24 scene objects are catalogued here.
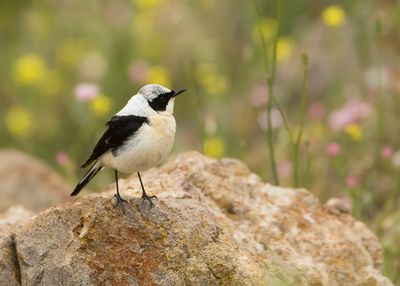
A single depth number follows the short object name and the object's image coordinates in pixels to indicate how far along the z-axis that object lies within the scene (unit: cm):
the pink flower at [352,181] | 1323
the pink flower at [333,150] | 1355
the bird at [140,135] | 927
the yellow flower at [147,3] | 2177
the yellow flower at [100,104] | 1492
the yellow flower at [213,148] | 1447
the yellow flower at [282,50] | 1961
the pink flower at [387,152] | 1407
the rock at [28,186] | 1498
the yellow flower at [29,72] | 2144
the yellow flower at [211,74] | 1612
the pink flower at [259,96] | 1950
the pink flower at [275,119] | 1714
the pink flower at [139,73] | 1997
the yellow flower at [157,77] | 1916
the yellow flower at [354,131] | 1378
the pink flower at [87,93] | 1529
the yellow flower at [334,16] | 1489
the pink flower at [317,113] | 1772
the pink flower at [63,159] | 1448
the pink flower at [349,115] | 1503
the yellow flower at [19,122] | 2102
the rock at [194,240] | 895
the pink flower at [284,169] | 1555
